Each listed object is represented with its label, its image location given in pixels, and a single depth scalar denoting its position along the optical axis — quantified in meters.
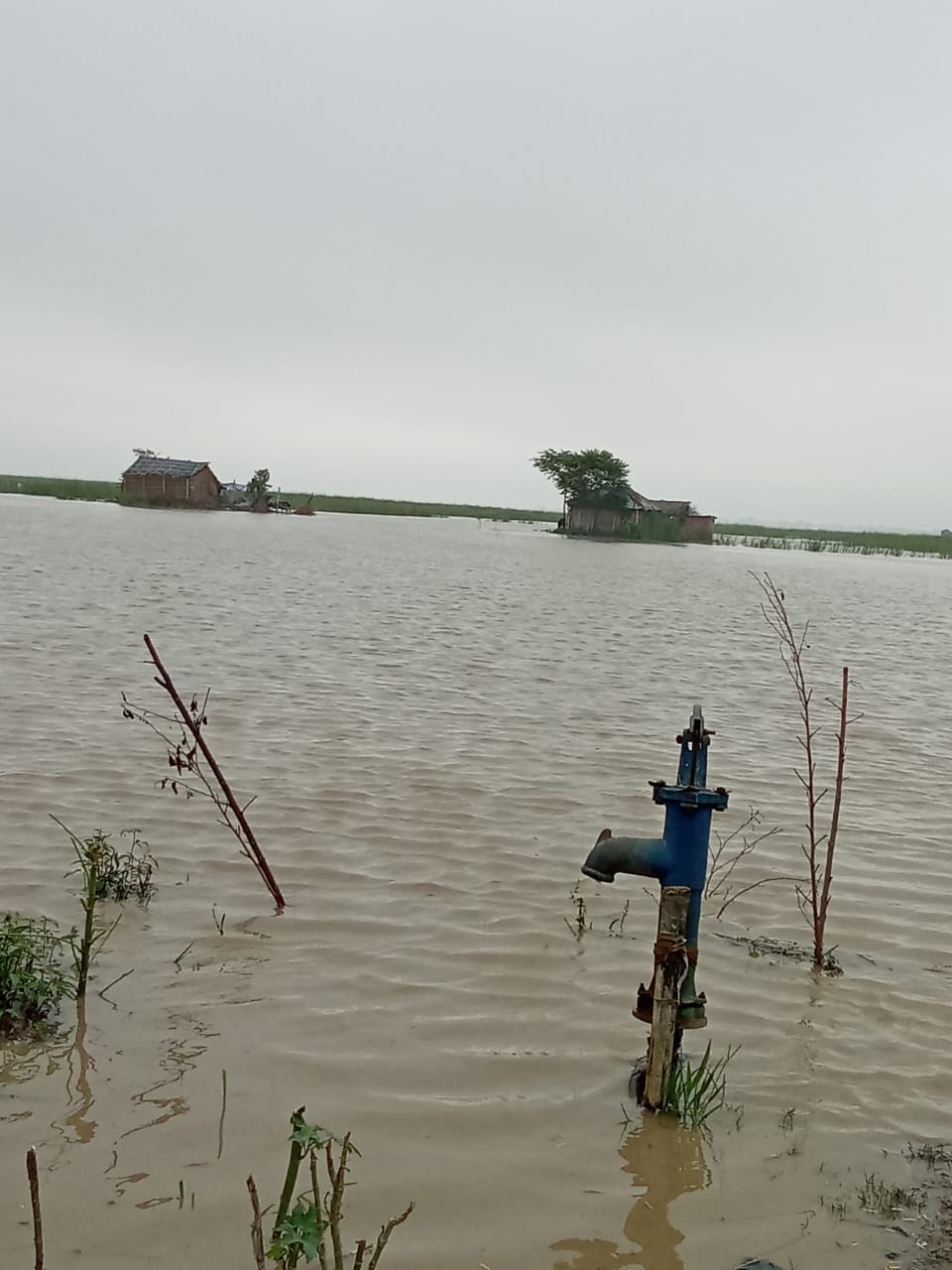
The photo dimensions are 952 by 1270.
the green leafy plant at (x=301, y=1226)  1.99
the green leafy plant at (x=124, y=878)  4.64
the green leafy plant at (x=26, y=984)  3.48
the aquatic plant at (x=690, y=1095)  3.21
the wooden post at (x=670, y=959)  3.08
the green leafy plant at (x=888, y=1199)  2.85
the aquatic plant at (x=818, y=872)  4.31
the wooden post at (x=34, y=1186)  1.76
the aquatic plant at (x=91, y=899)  3.55
